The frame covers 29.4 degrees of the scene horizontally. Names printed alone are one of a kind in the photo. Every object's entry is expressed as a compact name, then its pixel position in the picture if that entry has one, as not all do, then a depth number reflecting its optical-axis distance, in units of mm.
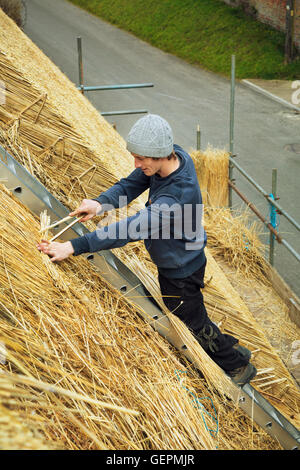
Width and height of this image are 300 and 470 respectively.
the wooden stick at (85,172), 2841
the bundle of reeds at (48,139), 2711
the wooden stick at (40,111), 2770
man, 2258
